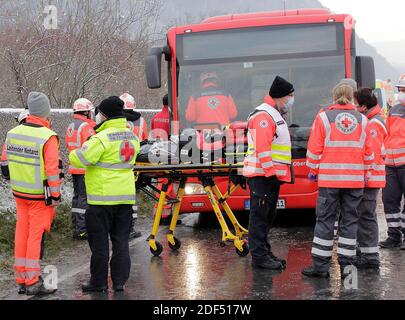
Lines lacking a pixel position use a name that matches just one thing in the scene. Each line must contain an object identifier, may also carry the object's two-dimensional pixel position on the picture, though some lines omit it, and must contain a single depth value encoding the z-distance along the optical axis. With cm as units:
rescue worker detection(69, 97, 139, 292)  634
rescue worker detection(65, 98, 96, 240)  900
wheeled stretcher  768
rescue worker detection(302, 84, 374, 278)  668
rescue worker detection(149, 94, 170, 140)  1012
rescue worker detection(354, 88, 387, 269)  711
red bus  960
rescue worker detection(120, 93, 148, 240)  895
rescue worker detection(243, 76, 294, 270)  695
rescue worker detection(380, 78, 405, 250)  820
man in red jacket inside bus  971
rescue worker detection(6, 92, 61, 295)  641
